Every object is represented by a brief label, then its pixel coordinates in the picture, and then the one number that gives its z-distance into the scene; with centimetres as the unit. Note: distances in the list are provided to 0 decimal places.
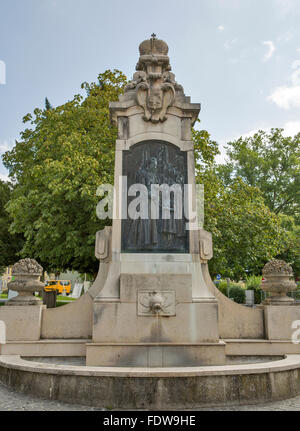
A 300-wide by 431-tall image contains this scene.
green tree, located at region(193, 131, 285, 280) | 1600
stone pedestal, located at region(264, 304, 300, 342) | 712
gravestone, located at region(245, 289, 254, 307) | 2994
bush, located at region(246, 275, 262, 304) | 3097
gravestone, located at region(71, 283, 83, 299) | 4045
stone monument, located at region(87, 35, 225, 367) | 645
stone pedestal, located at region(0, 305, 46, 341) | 688
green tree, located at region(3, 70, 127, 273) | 1394
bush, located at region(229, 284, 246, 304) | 3253
